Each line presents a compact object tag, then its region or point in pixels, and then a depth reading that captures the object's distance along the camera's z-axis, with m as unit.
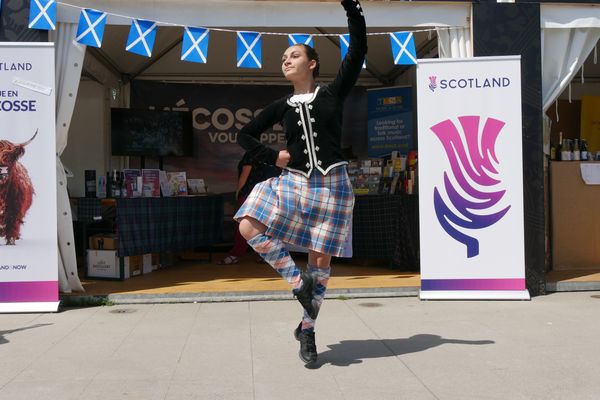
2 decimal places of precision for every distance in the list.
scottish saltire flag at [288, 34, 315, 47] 6.15
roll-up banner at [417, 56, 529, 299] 5.82
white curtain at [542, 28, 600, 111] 6.29
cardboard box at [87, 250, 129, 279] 7.27
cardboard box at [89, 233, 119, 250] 7.34
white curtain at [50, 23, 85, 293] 5.84
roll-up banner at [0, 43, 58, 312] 5.48
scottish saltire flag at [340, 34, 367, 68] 6.26
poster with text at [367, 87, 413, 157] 10.30
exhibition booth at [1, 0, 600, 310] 6.00
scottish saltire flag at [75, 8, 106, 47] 5.74
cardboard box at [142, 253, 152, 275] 7.86
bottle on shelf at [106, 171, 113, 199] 7.59
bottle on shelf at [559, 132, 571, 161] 7.70
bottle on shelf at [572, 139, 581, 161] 7.71
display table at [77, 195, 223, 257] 7.31
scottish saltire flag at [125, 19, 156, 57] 5.84
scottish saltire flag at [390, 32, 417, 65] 6.20
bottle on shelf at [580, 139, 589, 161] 7.74
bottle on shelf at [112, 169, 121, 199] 7.54
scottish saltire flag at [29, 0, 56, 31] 5.58
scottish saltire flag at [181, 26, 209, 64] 5.99
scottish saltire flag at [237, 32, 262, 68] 6.13
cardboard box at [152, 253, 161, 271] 8.21
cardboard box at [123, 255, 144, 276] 7.41
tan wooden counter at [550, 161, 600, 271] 7.50
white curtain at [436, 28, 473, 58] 6.16
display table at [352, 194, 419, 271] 7.58
